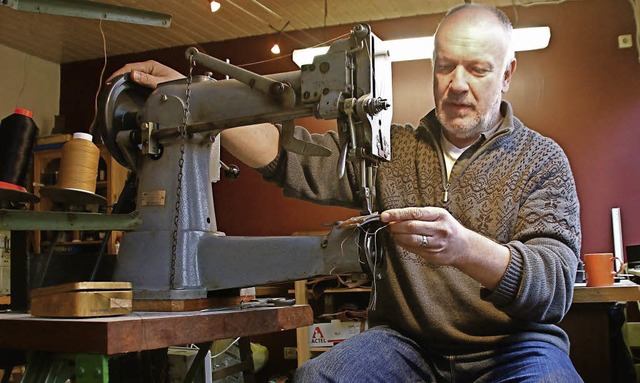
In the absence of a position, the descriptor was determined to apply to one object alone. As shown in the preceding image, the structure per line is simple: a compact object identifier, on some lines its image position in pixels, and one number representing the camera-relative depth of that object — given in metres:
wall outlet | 4.49
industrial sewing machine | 1.29
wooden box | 1.06
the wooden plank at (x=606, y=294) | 2.12
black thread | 1.53
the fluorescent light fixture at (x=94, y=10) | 1.63
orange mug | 2.29
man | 1.23
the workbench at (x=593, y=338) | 2.42
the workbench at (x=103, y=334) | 0.98
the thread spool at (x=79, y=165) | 1.55
